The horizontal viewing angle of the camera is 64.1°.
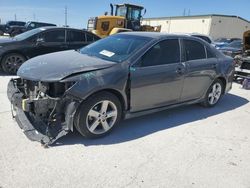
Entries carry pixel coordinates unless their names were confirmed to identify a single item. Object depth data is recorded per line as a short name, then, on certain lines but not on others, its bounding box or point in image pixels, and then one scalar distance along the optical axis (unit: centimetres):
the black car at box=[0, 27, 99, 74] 602
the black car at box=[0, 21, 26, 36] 2313
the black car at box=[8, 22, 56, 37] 1836
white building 2968
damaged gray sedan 275
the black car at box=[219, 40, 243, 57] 822
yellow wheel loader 1216
